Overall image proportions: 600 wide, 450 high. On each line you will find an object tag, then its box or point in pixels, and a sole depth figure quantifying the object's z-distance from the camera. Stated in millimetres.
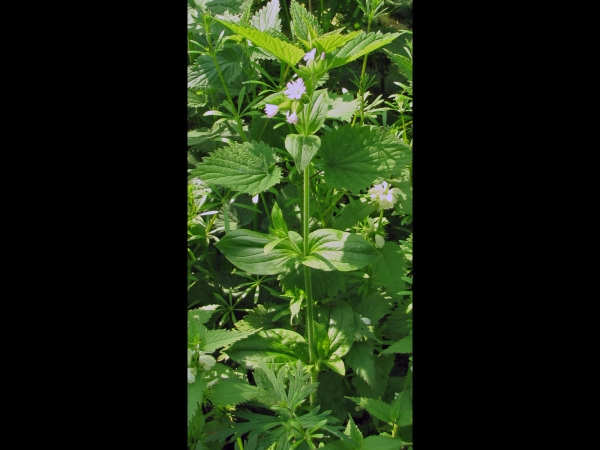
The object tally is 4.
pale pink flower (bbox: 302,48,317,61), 799
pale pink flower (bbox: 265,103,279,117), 831
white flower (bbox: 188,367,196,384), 730
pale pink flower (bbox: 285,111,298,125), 800
